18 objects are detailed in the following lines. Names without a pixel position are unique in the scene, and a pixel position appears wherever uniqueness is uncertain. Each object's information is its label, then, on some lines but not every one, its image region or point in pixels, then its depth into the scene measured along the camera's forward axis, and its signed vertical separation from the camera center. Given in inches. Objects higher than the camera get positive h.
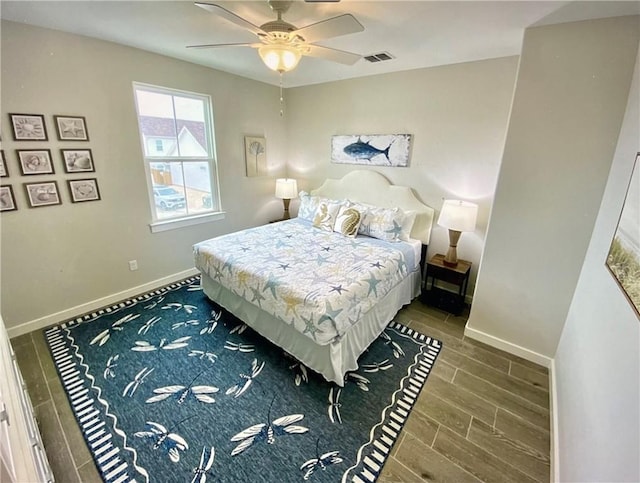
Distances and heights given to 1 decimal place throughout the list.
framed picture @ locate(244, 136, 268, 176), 154.5 +1.2
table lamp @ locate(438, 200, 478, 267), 105.3 -19.9
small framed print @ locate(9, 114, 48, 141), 86.5 +7.4
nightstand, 110.7 -47.1
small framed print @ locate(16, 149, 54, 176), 89.3 -3.0
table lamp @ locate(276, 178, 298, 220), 163.9 -17.5
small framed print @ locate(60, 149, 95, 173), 97.7 -2.5
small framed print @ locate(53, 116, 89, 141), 94.5 +8.2
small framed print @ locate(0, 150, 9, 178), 85.6 -4.5
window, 118.9 +1.7
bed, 78.3 -35.7
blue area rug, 60.2 -62.5
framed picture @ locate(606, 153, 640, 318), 43.9 -13.9
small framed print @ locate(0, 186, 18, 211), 87.5 -14.6
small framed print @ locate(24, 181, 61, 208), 92.2 -13.6
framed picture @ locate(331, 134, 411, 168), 130.9 +5.3
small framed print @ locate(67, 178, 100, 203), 100.5 -13.0
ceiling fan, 59.0 +27.9
